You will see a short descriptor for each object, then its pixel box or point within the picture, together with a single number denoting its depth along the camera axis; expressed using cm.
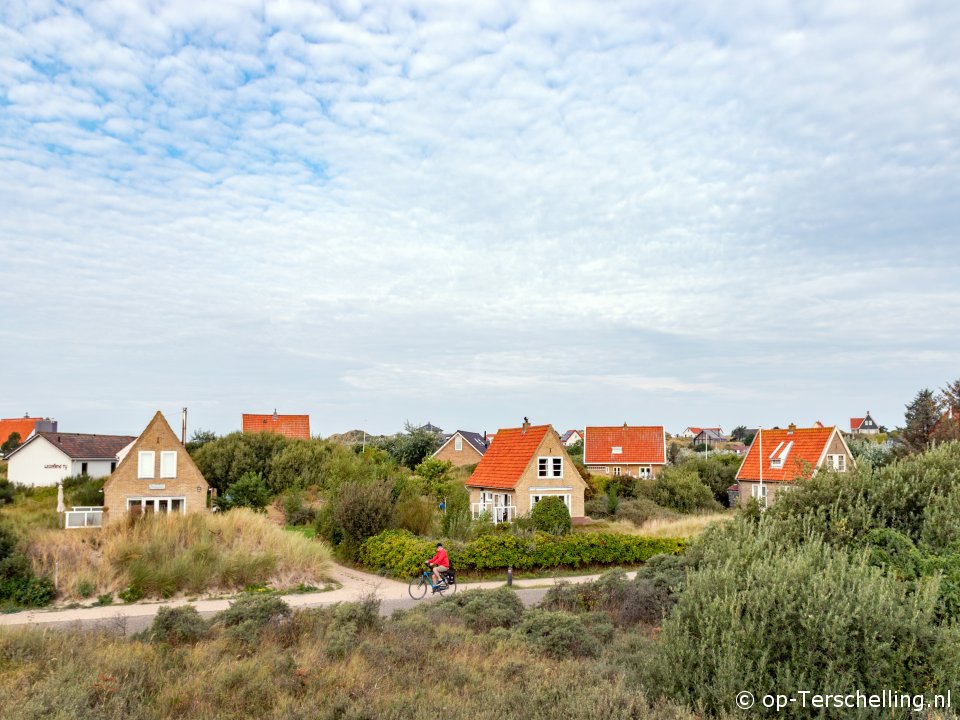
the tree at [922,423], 3822
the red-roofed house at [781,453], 4362
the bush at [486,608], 1259
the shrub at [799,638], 651
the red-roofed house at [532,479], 3544
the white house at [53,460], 4481
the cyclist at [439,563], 1966
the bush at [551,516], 3222
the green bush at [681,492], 4319
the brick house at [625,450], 5888
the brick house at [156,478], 2947
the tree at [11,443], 7100
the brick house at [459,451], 6370
